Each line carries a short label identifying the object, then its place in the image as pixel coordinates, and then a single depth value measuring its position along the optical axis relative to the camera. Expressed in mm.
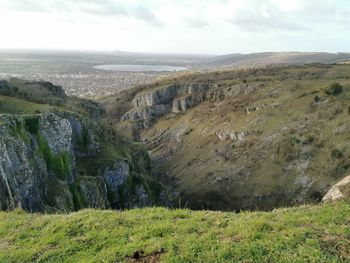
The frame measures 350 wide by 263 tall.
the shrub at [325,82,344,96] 106312
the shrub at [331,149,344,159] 83281
